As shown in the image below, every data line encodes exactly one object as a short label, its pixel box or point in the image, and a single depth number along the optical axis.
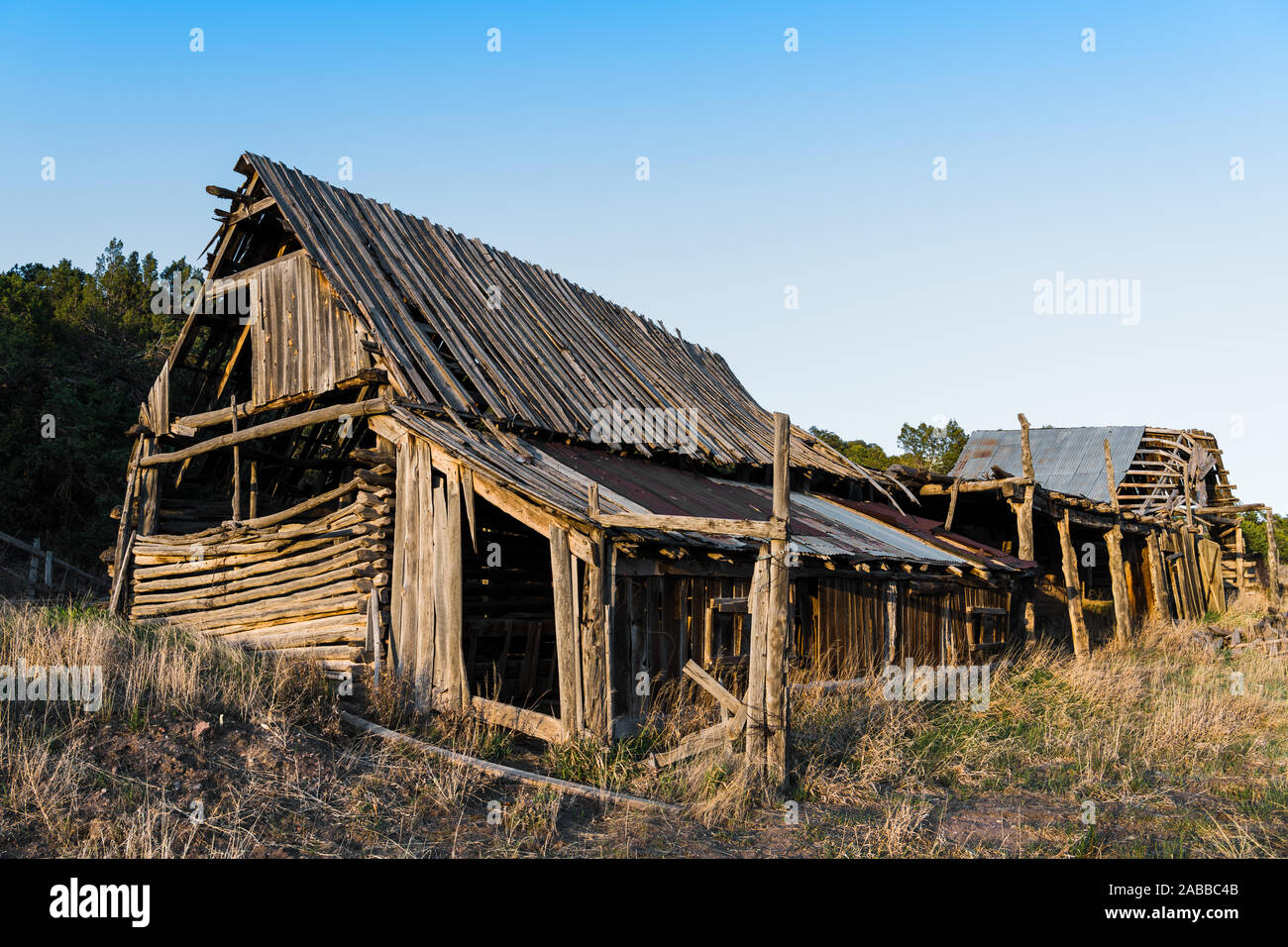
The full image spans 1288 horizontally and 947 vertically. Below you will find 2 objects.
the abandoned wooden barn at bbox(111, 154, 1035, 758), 9.74
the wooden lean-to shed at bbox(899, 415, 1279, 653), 17.97
